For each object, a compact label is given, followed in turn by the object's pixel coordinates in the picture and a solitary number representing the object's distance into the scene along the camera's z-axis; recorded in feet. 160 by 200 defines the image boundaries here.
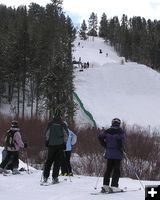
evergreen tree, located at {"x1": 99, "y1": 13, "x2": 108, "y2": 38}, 553.48
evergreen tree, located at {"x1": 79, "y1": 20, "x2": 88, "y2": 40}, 526.57
